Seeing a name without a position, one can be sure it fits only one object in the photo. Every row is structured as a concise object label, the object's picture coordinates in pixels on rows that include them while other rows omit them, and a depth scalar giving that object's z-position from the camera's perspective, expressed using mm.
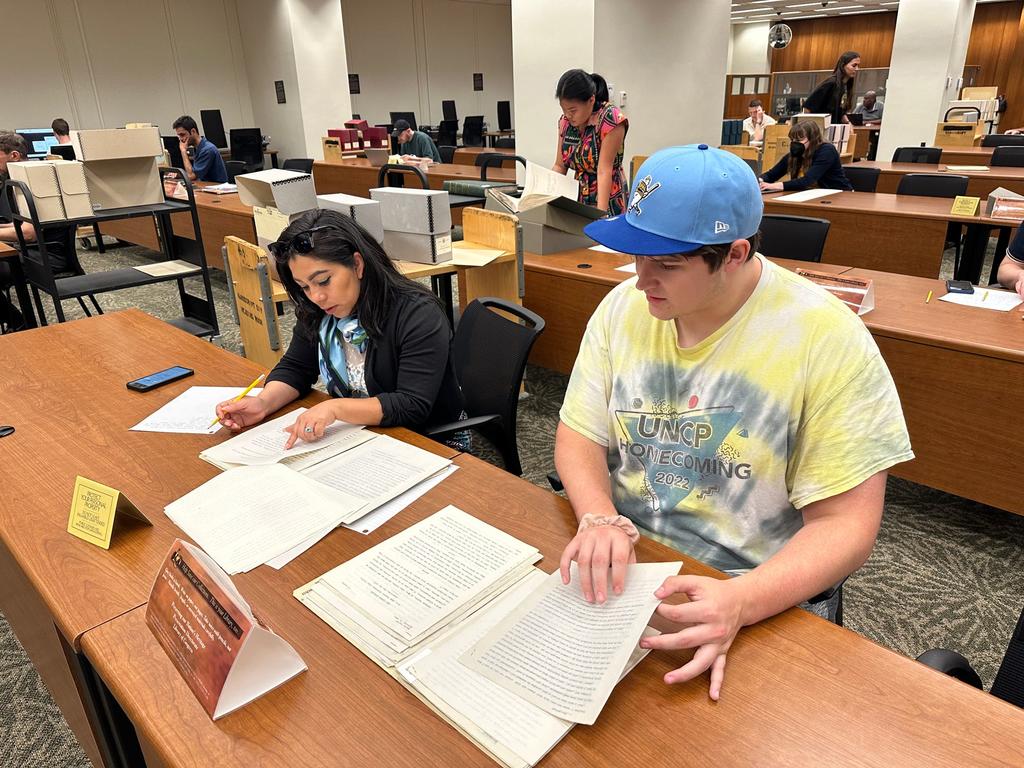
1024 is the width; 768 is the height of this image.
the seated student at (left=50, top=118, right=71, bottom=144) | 6961
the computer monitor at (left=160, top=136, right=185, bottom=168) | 6867
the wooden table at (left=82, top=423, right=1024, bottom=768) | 736
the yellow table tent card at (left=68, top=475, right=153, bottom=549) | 1150
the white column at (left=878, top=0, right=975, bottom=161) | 7906
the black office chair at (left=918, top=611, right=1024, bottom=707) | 946
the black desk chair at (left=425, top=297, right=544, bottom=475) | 1778
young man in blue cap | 932
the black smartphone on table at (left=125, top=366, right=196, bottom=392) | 1771
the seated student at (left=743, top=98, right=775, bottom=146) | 8336
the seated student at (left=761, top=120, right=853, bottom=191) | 4617
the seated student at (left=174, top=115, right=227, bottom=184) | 6195
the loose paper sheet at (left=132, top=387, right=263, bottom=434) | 1550
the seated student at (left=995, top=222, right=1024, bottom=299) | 2488
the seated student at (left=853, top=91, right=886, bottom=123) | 10281
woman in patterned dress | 3471
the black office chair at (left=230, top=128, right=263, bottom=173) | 8078
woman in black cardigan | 1594
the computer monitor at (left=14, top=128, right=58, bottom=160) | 6656
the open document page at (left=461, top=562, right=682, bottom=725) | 792
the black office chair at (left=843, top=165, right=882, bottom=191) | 5496
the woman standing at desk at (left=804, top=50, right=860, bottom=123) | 6059
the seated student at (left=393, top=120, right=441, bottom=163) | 6801
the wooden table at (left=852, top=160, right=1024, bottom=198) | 4949
